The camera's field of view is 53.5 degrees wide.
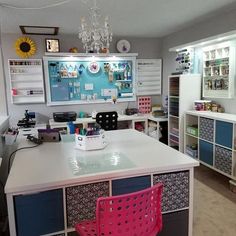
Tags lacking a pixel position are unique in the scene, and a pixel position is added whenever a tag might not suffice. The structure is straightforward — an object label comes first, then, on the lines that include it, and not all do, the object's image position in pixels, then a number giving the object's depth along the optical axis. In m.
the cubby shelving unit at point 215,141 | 2.92
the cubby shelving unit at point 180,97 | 3.90
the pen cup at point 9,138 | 2.30
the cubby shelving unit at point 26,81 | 4.22
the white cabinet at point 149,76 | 5.02
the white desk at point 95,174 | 1.42
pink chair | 1.11
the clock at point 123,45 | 4.71
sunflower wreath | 4.14
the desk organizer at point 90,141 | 2.03
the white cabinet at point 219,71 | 3.32
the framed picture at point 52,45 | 4.24
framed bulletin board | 4.45
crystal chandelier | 2.48
